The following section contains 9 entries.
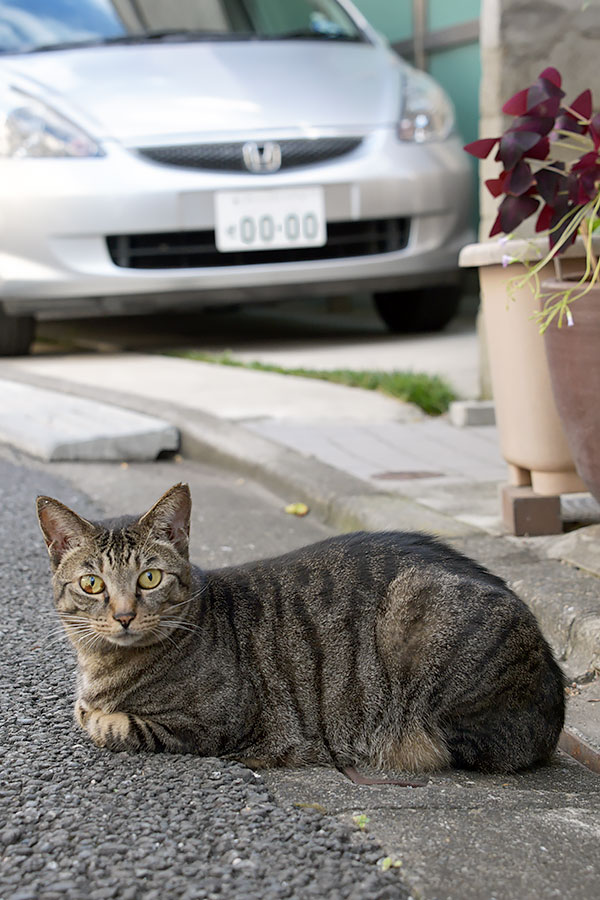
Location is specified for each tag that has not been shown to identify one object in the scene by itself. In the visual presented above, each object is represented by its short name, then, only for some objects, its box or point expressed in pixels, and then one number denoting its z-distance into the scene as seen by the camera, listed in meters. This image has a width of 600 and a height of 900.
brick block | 3.66
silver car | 6.60
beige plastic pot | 3.55
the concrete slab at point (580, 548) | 3.33
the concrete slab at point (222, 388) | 5.56
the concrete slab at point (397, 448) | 4.52
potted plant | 3.06
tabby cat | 2.51
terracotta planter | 3.04
